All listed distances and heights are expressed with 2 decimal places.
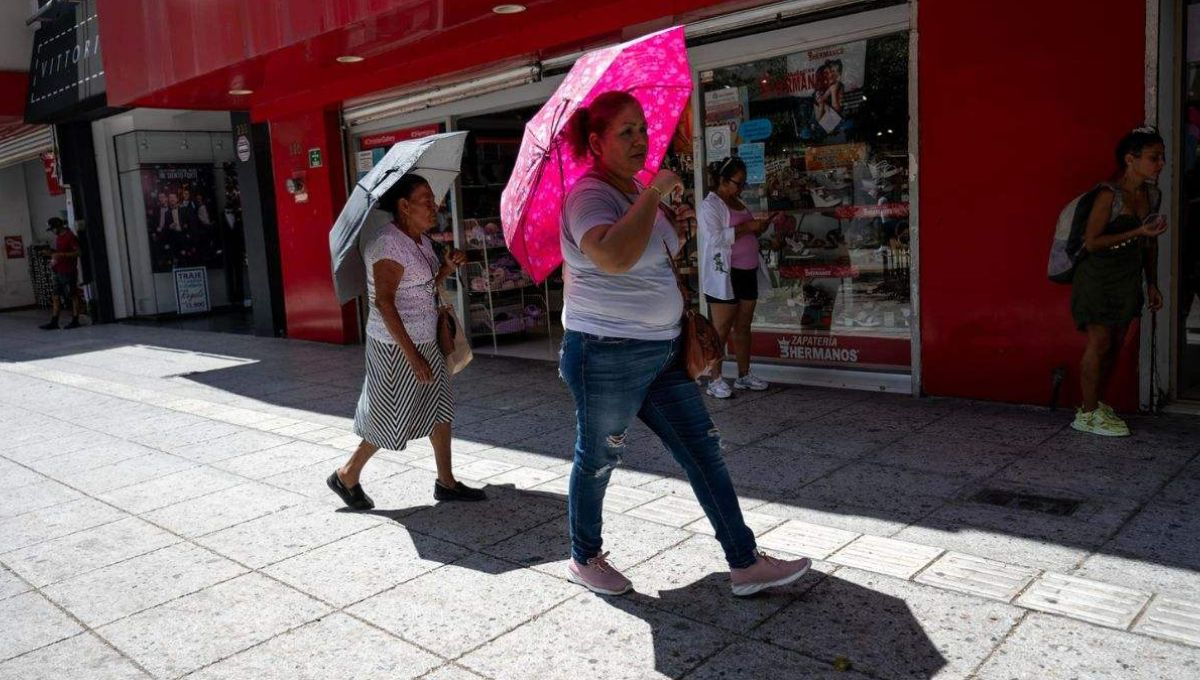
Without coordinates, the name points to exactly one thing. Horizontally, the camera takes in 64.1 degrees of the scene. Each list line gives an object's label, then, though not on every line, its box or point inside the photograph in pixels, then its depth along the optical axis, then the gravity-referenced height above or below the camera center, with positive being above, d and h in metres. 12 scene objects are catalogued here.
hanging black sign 14.05 +2.62
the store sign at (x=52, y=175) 17.79 +1.18
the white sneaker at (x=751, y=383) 7.22 -1.37
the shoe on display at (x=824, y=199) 7.30 -0.02
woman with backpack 5.10 -0.46
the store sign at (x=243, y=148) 12.78 +1.05
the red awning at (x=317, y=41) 7.71 +1.61
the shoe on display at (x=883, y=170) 6.90 +0.17
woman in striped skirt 4.64 -0.64
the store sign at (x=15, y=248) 21.28 -0.18
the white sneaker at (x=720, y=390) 7.00 -1.36
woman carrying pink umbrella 3.18 -0.43
